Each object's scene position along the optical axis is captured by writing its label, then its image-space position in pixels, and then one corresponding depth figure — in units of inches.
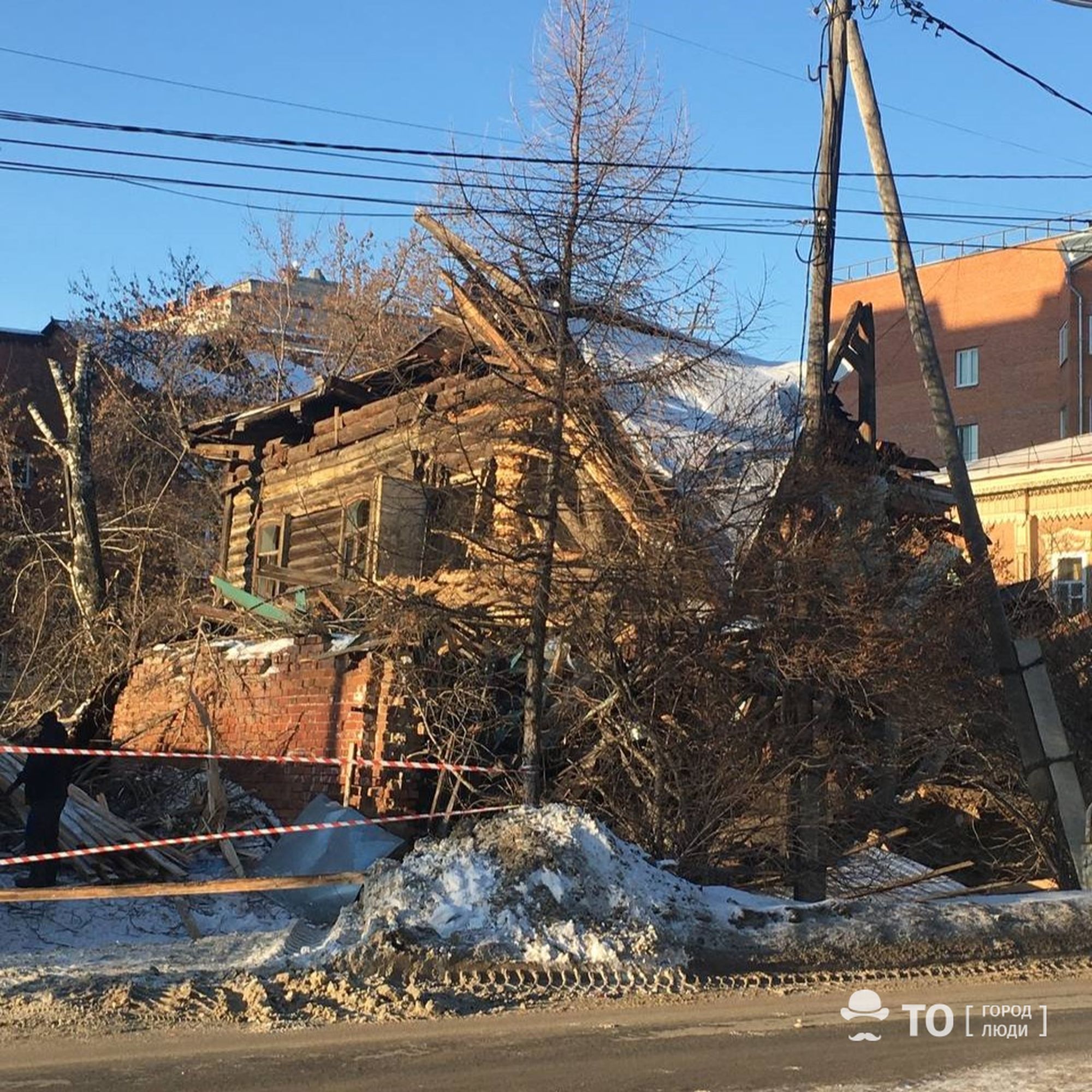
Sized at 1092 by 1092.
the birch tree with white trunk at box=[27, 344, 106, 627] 796.6
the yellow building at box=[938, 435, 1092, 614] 1098.1
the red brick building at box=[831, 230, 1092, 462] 1908.2
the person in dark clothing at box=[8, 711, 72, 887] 390.6
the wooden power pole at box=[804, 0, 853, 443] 452.4
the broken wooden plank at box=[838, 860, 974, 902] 393.1
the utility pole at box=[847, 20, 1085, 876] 465.7
